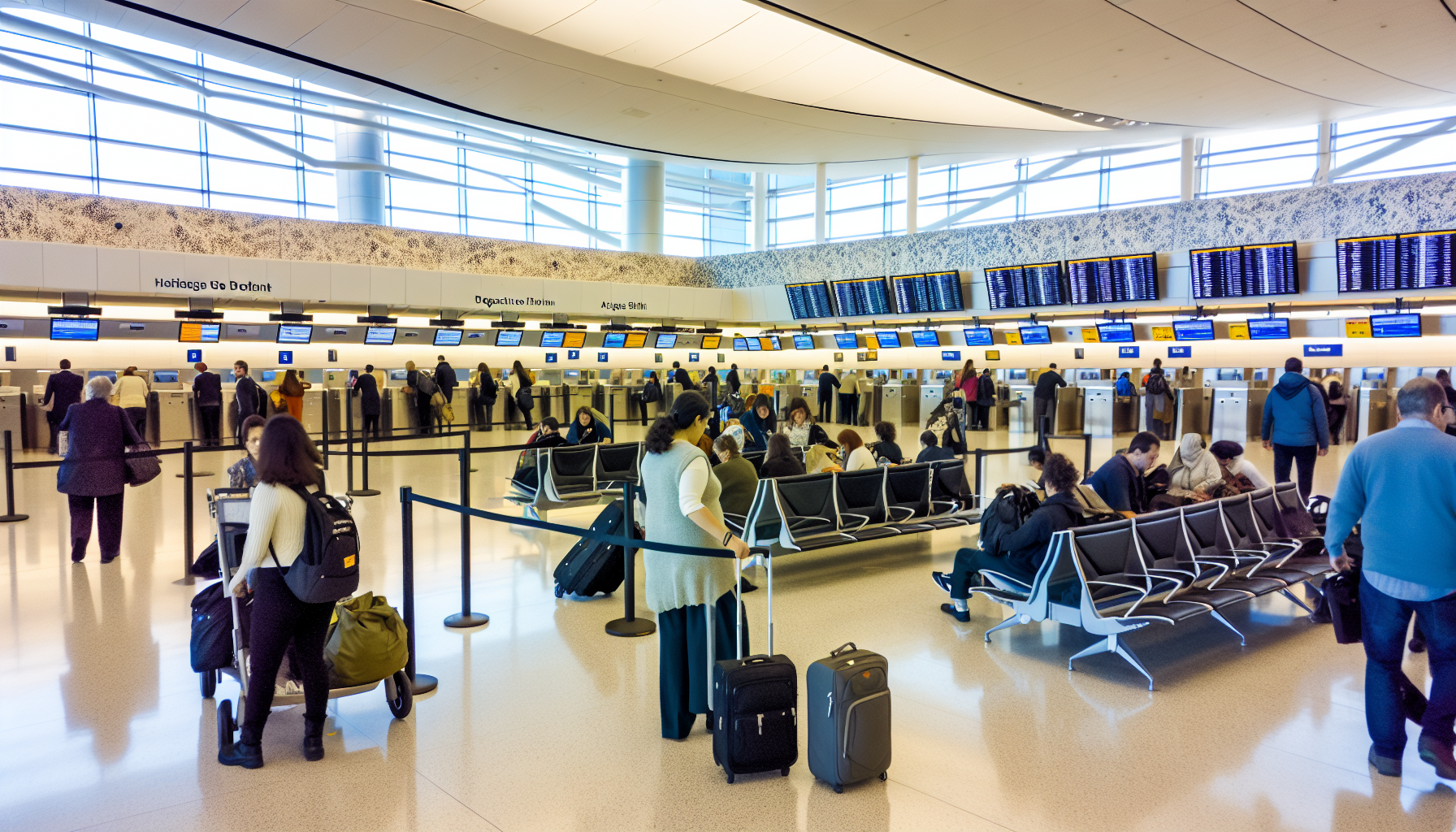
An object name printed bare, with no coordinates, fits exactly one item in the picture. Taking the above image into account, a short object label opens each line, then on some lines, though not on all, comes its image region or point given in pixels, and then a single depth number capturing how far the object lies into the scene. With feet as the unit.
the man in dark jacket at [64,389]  37.27
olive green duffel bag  11.96
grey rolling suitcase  10.46
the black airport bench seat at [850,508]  20.17
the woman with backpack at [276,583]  10.74
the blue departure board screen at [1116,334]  56.70
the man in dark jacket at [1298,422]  26.86
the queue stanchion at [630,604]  16.71
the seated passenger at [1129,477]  19.63
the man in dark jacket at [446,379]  60.23
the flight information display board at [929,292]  59.98
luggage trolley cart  11.33
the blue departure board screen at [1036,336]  59.21
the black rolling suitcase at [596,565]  18.48
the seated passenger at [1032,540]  15.81
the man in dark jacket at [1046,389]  55.11
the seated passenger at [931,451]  25.17
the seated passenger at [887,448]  26.97
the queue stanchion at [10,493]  26.99
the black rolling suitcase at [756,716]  10.67
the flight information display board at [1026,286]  55.16
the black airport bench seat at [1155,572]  14.62
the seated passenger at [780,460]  23.38
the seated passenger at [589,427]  30.53
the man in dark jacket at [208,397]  49.83
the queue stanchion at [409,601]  13.53
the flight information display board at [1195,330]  52.70
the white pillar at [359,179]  81.61
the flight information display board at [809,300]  68.74
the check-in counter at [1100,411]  58.39
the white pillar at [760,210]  100.22
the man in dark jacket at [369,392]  54.60
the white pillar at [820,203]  71.05
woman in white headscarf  20.74
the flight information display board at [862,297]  64.39
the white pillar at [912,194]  65.10
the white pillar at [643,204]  80.07
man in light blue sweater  10.52
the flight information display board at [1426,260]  41.11
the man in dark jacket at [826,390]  66.74
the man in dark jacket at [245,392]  46.21
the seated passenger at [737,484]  20.97
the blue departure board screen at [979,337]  62.39
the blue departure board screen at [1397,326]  45.60
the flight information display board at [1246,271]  46.14
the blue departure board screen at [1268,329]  50.96
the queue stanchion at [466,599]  16.75
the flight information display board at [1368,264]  42.86
